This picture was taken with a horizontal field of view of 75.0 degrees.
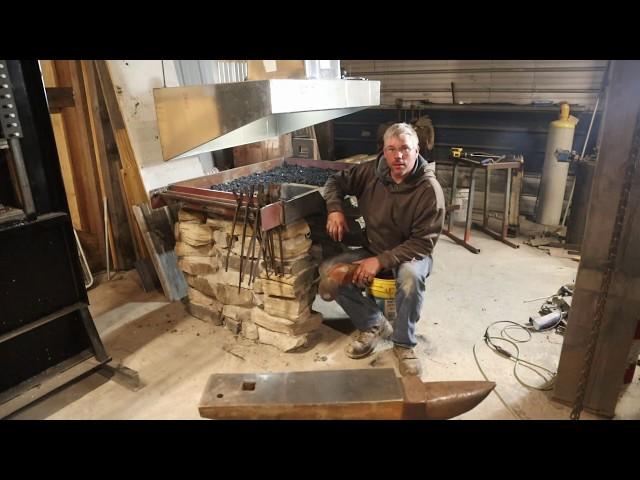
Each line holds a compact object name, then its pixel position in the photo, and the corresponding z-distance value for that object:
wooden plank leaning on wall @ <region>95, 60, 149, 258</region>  3.49
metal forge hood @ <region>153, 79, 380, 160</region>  2.50
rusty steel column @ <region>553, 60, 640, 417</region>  1.98
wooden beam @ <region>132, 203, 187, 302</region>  3.59
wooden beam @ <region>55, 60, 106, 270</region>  3.78
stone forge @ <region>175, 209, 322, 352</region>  2.93
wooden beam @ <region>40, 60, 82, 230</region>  3.96
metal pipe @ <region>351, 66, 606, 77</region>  4.80
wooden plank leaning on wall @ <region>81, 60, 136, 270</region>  3.70
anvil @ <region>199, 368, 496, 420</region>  1.73
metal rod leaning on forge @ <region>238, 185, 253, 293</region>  2.77
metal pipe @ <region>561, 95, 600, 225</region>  4.70
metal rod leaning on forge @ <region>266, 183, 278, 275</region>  2.83
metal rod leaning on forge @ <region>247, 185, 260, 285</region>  2.75
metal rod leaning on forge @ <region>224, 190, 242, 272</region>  2.79
